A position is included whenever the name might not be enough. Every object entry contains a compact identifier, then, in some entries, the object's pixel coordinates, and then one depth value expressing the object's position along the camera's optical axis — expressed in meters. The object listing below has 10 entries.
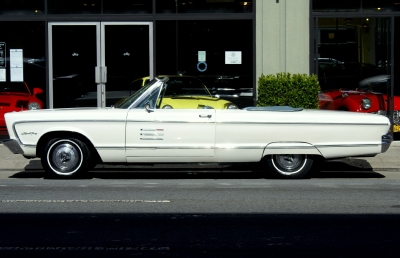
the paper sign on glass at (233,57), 16.75
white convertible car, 12.04
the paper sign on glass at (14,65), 16.80
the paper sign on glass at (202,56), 16.77
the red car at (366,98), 16.50
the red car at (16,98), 16.62
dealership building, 16.61
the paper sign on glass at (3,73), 16.78
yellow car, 13.98
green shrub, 15.55
